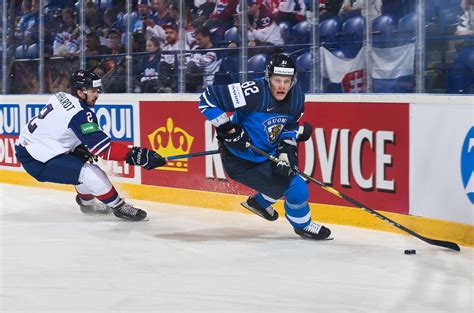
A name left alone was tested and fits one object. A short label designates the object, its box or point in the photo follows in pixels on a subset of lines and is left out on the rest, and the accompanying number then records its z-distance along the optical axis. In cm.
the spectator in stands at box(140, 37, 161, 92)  1389
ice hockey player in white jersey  1095
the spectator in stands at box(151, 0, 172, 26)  1398
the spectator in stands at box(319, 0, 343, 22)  1158
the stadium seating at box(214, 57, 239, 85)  1294
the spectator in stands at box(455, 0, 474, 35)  1010
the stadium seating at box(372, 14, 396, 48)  1091
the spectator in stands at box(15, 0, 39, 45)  1617
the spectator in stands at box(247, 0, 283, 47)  1260
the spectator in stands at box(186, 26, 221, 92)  1326
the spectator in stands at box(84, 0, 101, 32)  1514
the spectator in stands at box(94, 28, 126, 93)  1448
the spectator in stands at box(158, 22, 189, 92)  1369
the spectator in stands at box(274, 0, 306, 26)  1219
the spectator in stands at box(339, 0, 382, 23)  1107
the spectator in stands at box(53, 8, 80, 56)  1553
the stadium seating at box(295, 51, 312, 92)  1190
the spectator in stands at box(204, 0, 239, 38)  1306
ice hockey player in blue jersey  955
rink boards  952
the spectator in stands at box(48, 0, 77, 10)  1549
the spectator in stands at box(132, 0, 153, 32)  1413
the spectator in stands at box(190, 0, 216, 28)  1334
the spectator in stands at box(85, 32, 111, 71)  1509
